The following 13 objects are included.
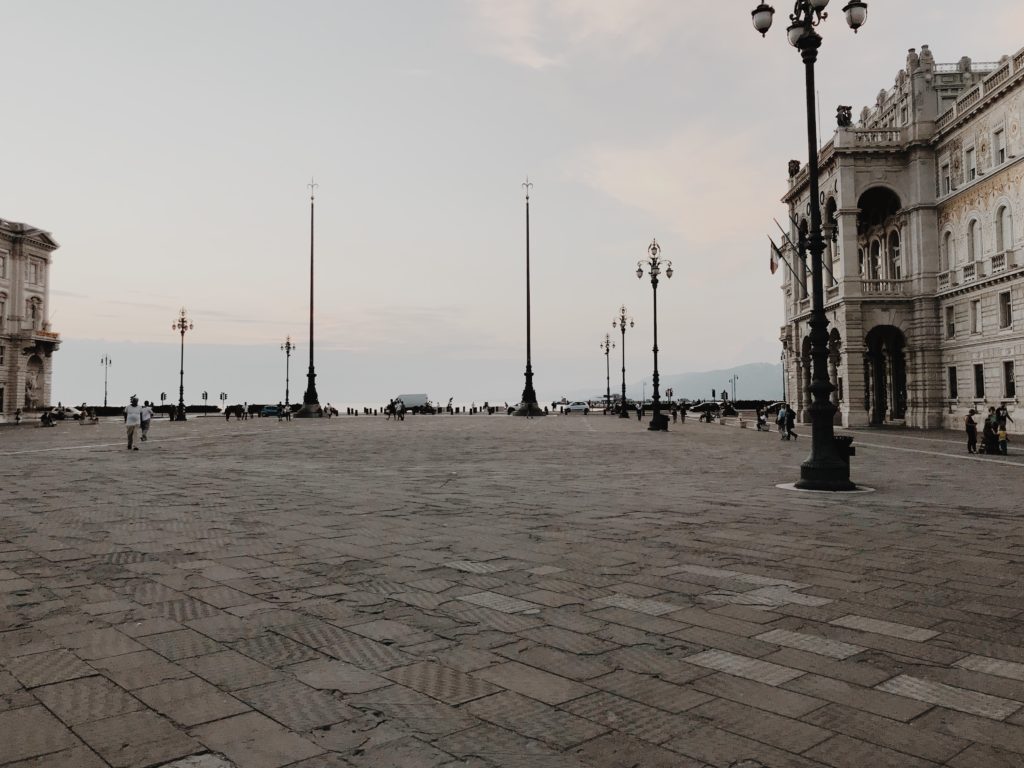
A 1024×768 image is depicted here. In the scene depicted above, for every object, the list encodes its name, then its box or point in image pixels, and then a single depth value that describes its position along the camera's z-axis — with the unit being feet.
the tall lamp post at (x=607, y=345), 286.17
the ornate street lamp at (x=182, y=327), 191.12
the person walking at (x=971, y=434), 71.86
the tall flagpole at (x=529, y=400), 206.90
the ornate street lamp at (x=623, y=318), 225.21
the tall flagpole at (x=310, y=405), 192.95
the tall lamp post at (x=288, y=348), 276.41
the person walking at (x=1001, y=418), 73.51
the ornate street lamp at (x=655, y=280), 121.80
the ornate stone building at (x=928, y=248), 112.98
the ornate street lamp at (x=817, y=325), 42.65
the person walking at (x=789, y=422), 96.48
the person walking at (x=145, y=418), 87.56
